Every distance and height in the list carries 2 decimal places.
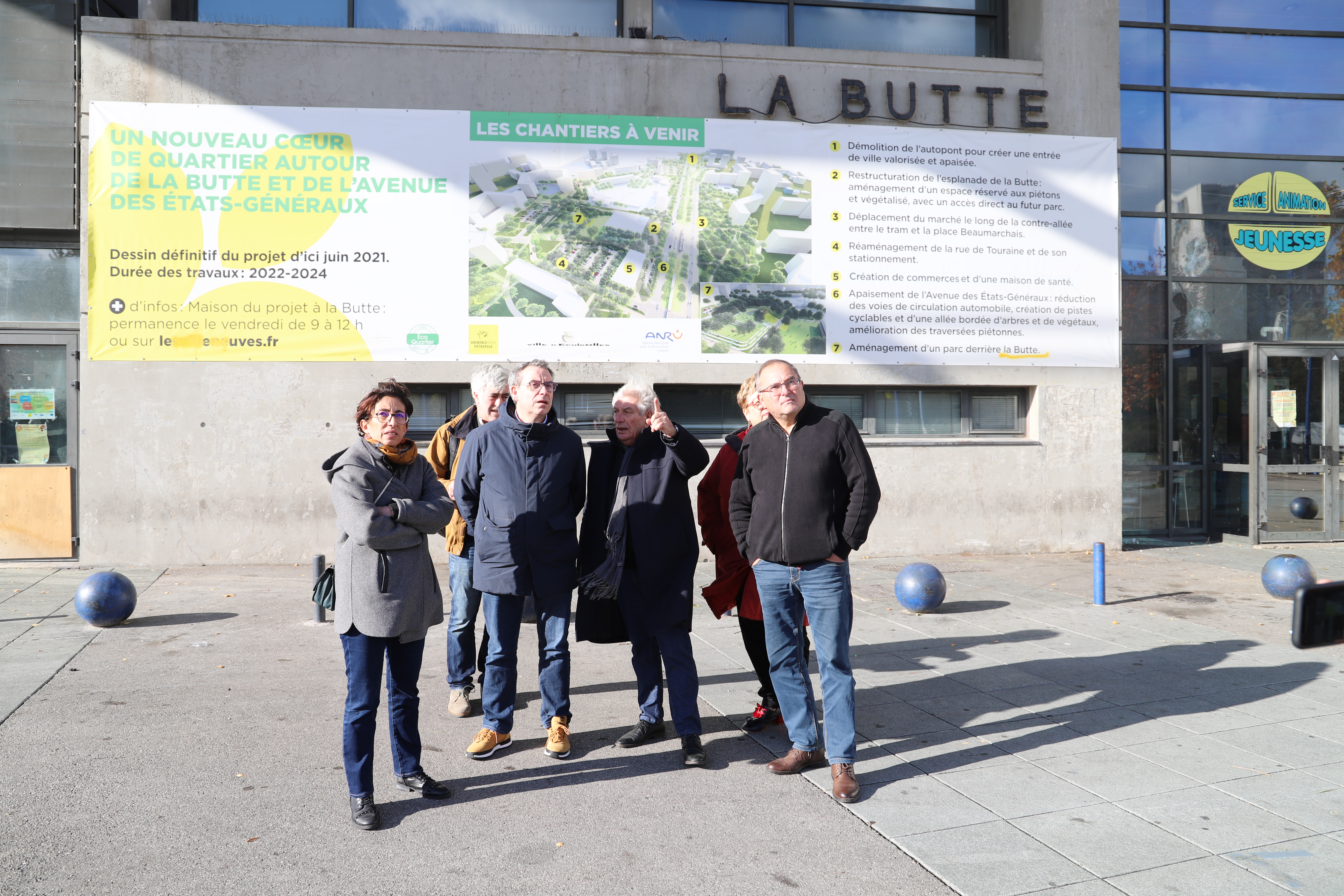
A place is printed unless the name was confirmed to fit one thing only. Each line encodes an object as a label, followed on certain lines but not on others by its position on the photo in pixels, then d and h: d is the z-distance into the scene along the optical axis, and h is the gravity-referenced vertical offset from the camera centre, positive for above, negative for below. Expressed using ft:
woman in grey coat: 12.39 -1.63
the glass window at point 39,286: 33.78 +5.90
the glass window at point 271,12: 35.14 +16.28
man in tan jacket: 17.02 -2.57
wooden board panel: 33.04 -2.23
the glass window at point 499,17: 35.86 +16.51
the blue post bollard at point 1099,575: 26.89 -3.78
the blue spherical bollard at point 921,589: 25.67 -3.96
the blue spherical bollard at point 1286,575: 26.89 -3.85
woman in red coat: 16.12 -2.19
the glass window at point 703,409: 35.99 +1.38
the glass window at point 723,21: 37.37 +16.93
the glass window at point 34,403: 33.40 +1.65
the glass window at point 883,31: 38.32 +16.98
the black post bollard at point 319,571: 23.06 -3.43
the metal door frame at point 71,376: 33.40 +2.59
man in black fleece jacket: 13.61 -1.39
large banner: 32.60 +7.56
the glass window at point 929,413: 37.11 +1.21
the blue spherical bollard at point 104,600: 23.35 -3.76
